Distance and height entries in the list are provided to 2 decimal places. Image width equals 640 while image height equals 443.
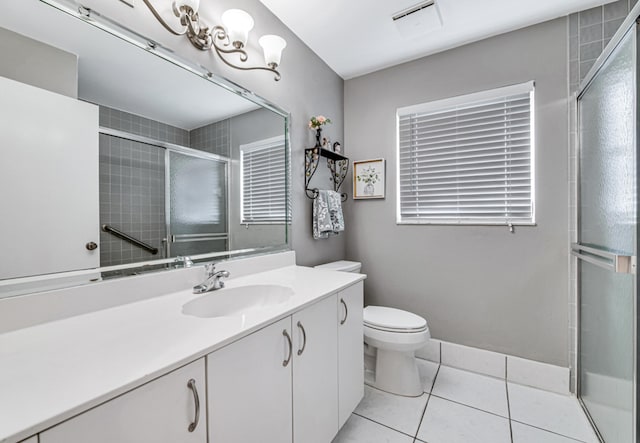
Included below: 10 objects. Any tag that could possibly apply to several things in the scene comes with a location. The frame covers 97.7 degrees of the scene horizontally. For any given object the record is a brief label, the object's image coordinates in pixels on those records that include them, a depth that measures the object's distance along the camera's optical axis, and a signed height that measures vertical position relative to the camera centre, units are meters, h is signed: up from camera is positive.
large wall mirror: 0.80 +0.24
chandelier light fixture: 1.16 +0.88
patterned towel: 2.01 +0.03
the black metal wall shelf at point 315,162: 1.99 +0.43
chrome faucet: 1.17 -0.27
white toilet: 1.66 -0.77
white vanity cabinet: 0.76 -0.53
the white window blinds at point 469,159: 1.85 +0.43
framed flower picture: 2.31 +0.34
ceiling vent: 1.64 +1.23
